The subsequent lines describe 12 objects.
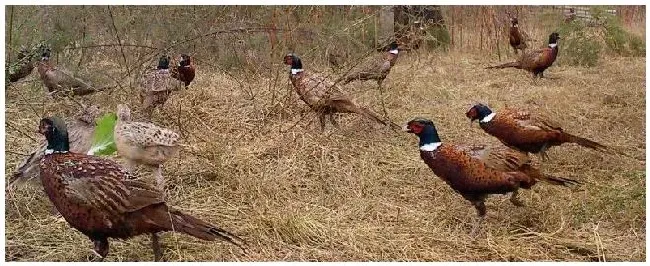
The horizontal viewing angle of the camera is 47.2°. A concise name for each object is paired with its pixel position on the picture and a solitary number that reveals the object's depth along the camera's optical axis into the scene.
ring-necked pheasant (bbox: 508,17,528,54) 8.41
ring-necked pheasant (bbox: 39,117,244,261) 2.90
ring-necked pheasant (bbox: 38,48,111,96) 5.51
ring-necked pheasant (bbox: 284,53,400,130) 5.05
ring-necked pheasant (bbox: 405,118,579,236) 3.44
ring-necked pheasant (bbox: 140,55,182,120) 5.16
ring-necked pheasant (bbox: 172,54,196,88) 5.68
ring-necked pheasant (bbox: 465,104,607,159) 4.21
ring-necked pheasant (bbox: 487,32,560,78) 7.33
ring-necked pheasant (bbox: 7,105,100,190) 3.75
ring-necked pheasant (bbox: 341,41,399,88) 6.26
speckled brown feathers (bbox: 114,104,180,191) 3.63
